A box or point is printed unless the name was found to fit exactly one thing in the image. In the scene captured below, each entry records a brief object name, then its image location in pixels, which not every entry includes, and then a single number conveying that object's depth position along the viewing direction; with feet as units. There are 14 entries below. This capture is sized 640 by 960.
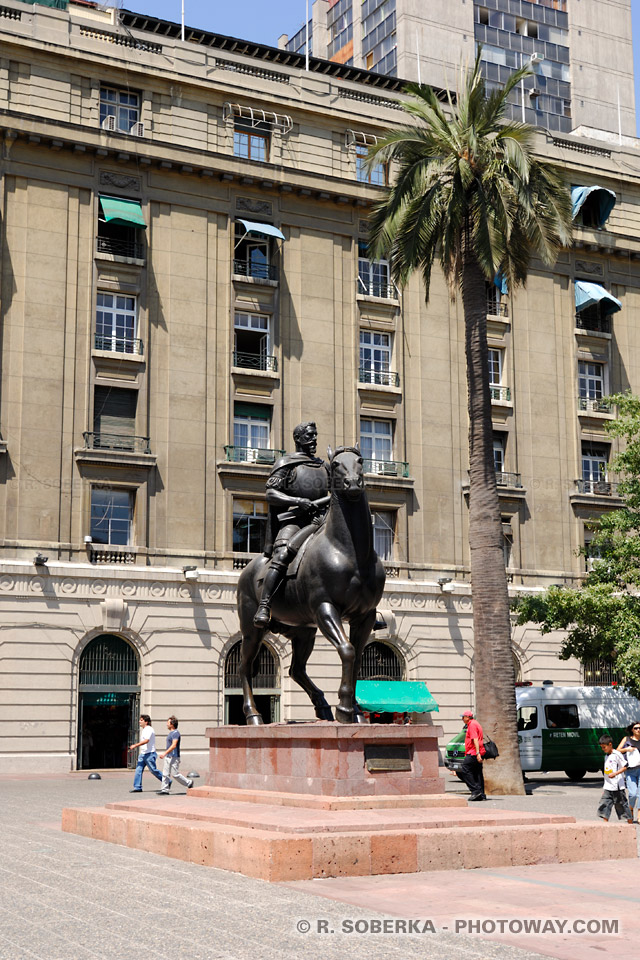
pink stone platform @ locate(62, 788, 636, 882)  34.96
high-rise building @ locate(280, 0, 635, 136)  264.52
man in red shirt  79.46
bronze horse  45.65
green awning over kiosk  125.39
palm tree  90.84
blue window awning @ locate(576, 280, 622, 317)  151.94
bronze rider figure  51.90
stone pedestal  42.98
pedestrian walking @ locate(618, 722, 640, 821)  68.28
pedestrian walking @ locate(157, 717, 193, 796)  84.64
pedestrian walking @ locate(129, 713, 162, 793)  86.58
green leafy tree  104.73
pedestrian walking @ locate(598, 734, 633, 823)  65.57
